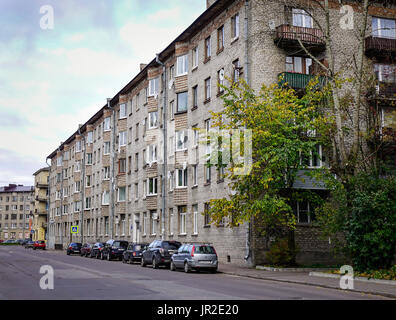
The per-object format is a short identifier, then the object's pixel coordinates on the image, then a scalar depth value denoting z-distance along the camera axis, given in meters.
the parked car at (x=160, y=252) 29.03
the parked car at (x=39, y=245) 76.06
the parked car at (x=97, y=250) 43.47
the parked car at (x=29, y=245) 84.54
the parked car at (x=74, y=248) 52.66
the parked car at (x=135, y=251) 34.34
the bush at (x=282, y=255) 26.62
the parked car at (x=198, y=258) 25.69
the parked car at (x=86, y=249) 47.19
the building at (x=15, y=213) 152.38
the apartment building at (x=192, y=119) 30.79
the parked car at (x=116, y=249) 39.22
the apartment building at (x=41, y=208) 103.94
